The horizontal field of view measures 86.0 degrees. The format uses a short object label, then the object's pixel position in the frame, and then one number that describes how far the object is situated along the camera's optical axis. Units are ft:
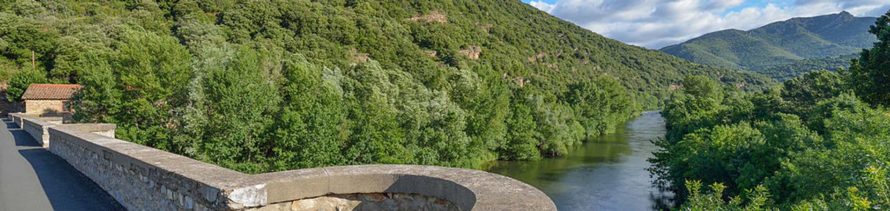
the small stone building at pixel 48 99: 101.04
